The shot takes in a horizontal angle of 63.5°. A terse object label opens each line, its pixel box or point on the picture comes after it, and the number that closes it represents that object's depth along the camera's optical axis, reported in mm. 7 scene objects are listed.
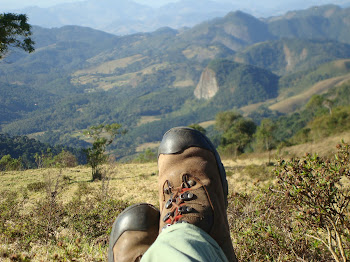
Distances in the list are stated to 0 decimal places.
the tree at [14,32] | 9617
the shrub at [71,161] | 14133
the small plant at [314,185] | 1827
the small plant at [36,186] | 8572
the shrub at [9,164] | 14961
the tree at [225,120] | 39000
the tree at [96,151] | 12008
